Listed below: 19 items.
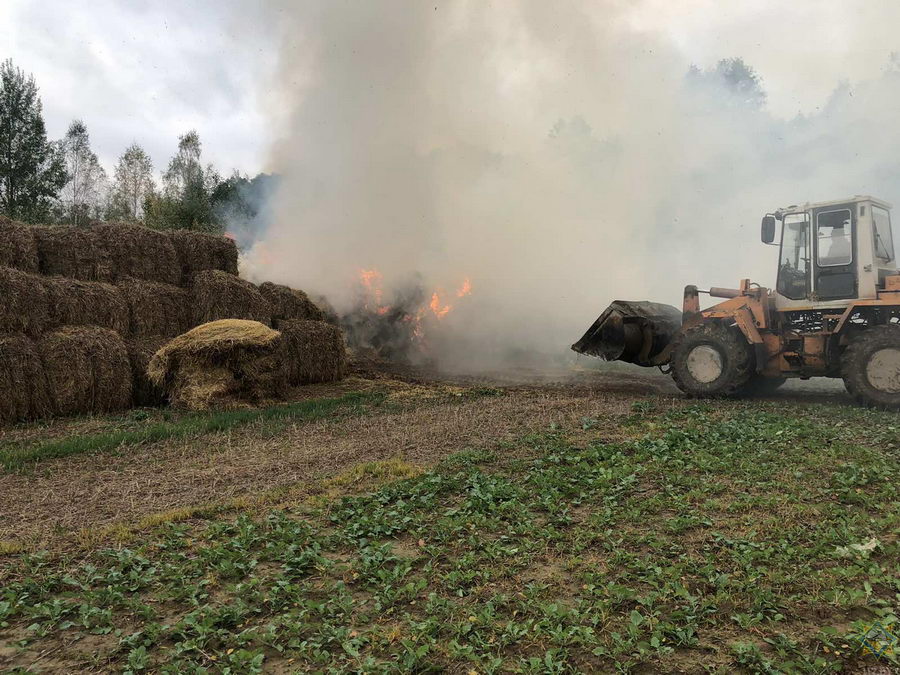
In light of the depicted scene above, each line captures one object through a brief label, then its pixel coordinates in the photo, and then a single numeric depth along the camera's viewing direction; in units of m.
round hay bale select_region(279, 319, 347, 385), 15.97
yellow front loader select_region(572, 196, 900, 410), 11.24
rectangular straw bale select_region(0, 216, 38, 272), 11.40
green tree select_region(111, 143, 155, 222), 51.00
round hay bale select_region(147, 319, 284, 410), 12.15
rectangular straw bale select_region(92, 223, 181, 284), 13.15
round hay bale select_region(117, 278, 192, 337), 13.03
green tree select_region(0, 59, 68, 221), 30.73
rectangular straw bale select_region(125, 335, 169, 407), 12.31
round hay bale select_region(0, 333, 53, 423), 10.30
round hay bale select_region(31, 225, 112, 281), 12.20
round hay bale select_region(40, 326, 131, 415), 10.98
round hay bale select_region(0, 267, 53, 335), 10.78
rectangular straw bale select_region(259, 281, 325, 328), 16.45
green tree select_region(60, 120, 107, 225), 46.91
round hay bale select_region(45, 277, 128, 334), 11.62
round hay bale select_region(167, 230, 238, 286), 14.67
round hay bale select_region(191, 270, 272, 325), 14.25
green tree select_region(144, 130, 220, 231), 35.16
